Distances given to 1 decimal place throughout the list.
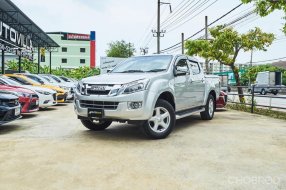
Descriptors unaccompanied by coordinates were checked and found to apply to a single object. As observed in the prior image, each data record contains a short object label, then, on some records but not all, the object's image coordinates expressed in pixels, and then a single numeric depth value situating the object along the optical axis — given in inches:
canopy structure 748.6
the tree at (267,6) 359.1
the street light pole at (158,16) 1164.4
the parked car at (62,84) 588.9
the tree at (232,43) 595.5
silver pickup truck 206.8
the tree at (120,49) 2655.0
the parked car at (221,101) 435.2
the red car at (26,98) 325.8
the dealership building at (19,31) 743.7
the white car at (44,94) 397.8
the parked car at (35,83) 461.4
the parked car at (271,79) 1347.2
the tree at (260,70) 2311.1
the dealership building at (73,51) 2659.9
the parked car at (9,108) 239.6
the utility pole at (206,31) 938.0
